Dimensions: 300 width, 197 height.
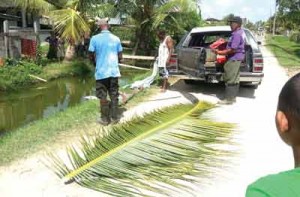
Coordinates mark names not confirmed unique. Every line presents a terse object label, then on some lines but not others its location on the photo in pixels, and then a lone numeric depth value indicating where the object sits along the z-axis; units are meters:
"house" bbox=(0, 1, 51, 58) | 17.00
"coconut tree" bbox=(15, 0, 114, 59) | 17.06
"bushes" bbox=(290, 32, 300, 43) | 45.55
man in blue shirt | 7.05
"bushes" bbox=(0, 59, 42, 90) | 14.61
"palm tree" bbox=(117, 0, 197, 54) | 20.30
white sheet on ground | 11.27
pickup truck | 9.48
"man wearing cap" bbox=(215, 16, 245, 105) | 8.62
